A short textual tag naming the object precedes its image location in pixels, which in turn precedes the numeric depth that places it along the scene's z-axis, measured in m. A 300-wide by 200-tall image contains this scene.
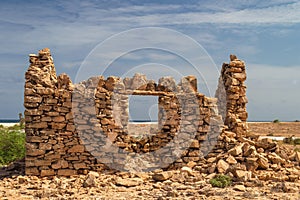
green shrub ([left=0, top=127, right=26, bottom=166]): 12.95
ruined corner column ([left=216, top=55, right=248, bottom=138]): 10.48
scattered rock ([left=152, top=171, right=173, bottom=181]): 8.60
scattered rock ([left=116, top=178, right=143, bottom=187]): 8.41
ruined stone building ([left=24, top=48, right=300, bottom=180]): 9.16
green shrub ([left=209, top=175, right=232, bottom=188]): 7.90
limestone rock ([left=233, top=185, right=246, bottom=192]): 7.57
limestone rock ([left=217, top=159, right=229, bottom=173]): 8.72
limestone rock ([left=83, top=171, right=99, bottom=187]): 8.14
